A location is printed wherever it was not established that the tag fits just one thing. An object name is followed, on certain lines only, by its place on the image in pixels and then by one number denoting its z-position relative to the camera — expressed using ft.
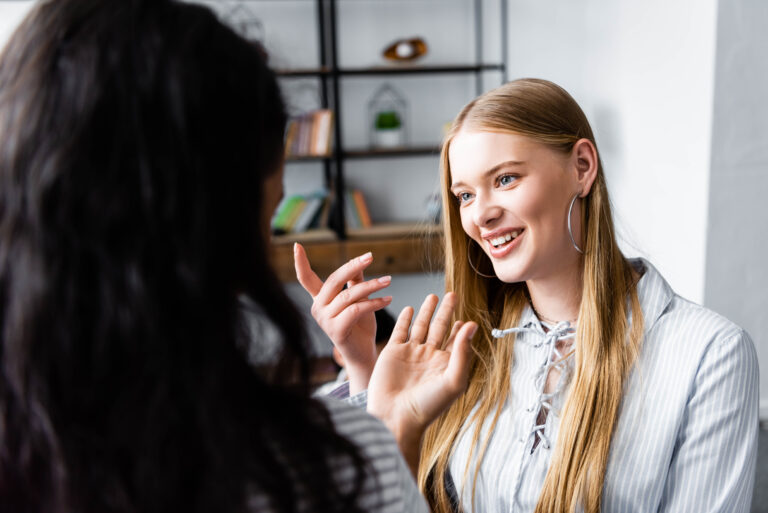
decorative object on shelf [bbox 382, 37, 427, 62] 12.69
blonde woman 3.72
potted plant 13.05
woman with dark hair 1.74
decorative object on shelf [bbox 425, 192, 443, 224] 12.13
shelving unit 12.41
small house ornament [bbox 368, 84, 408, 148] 13.08
